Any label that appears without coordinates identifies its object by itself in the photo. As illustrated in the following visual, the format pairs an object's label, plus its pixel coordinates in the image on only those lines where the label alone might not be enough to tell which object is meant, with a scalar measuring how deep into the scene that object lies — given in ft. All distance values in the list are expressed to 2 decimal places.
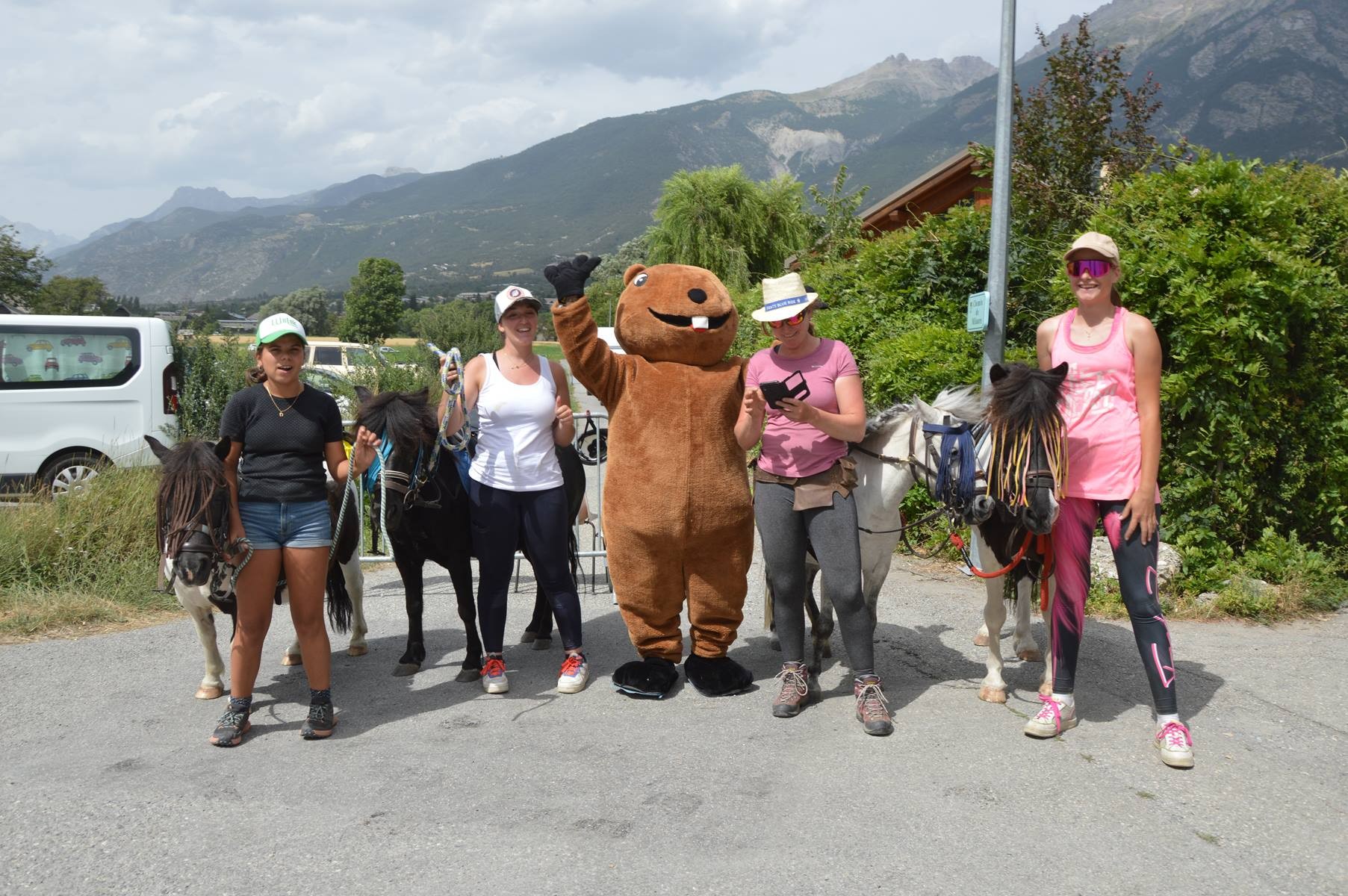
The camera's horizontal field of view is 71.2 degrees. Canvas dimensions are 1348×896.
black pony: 16.08
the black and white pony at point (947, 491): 13.58
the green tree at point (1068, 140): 28.89
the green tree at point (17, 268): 127.85
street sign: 22.18
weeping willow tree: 96.07
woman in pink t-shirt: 14.10
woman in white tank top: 15.62
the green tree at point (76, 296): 173.27
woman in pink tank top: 12.74
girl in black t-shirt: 13.73
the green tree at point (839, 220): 49.96
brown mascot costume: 14.87
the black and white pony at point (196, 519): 13.08
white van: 32.91
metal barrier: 22.98
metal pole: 22.52
